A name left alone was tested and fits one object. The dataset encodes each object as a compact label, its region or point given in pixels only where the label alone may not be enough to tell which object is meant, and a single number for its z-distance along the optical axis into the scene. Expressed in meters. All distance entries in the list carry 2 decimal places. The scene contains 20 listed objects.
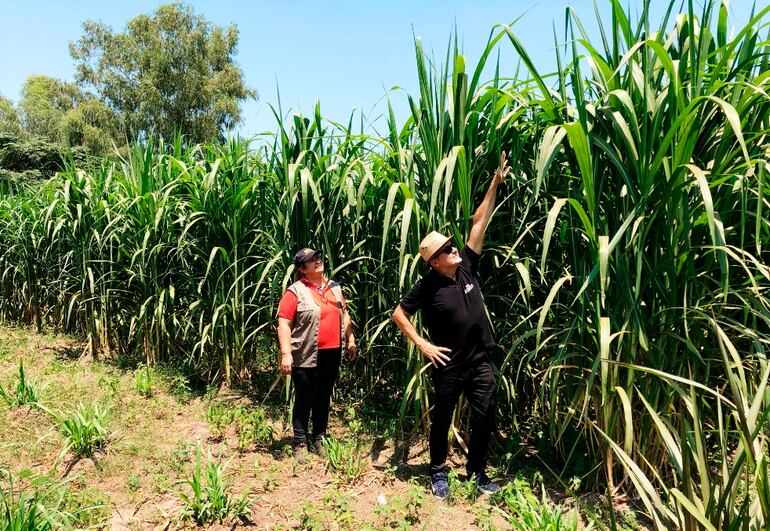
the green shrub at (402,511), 2.38
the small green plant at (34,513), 2.00
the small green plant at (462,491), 2.51
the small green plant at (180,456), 2.96
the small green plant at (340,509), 2.38
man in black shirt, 2.51
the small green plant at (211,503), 2.44
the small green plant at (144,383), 4.02
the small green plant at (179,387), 4.00
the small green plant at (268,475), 2.77
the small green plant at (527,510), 2.06
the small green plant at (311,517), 2.36
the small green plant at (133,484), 2.79
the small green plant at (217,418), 3.43
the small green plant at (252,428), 3.23
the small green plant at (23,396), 3.74
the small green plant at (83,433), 3.06
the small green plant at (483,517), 2.27
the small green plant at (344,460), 2.78
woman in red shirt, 2.98
